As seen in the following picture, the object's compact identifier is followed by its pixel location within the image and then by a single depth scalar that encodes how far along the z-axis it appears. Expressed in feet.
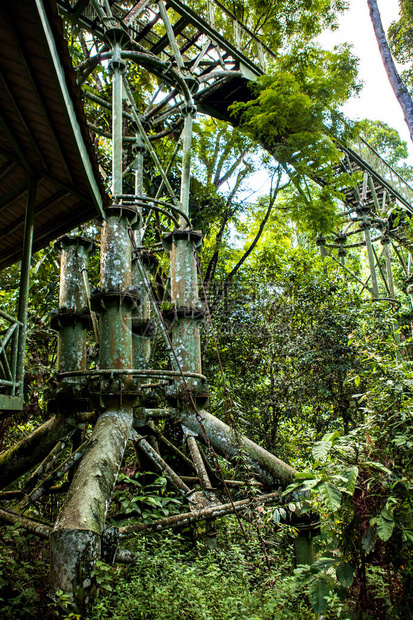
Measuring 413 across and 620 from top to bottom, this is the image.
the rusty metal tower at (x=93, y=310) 13.56
